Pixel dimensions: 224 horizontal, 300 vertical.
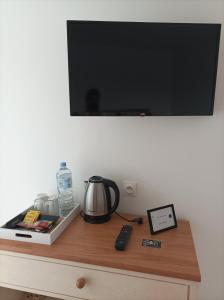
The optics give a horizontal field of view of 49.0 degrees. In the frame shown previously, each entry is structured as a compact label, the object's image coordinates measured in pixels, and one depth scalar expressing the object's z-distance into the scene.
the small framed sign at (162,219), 1.23
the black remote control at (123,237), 1.10
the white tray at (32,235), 1.14
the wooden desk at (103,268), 0.98
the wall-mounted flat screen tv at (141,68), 1.17
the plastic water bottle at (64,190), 1.45
